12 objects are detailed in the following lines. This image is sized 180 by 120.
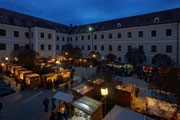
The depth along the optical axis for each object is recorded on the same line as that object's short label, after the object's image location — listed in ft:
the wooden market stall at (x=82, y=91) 30.64
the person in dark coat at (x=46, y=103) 26.73
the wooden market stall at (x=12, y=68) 55.01
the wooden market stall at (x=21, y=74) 46.94
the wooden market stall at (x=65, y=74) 50.84
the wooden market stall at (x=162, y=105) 20.13
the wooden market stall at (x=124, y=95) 29.55
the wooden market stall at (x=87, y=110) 19.92
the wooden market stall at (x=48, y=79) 42.74
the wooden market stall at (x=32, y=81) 41.75
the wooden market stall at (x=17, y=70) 50.31
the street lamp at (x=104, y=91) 21.86
